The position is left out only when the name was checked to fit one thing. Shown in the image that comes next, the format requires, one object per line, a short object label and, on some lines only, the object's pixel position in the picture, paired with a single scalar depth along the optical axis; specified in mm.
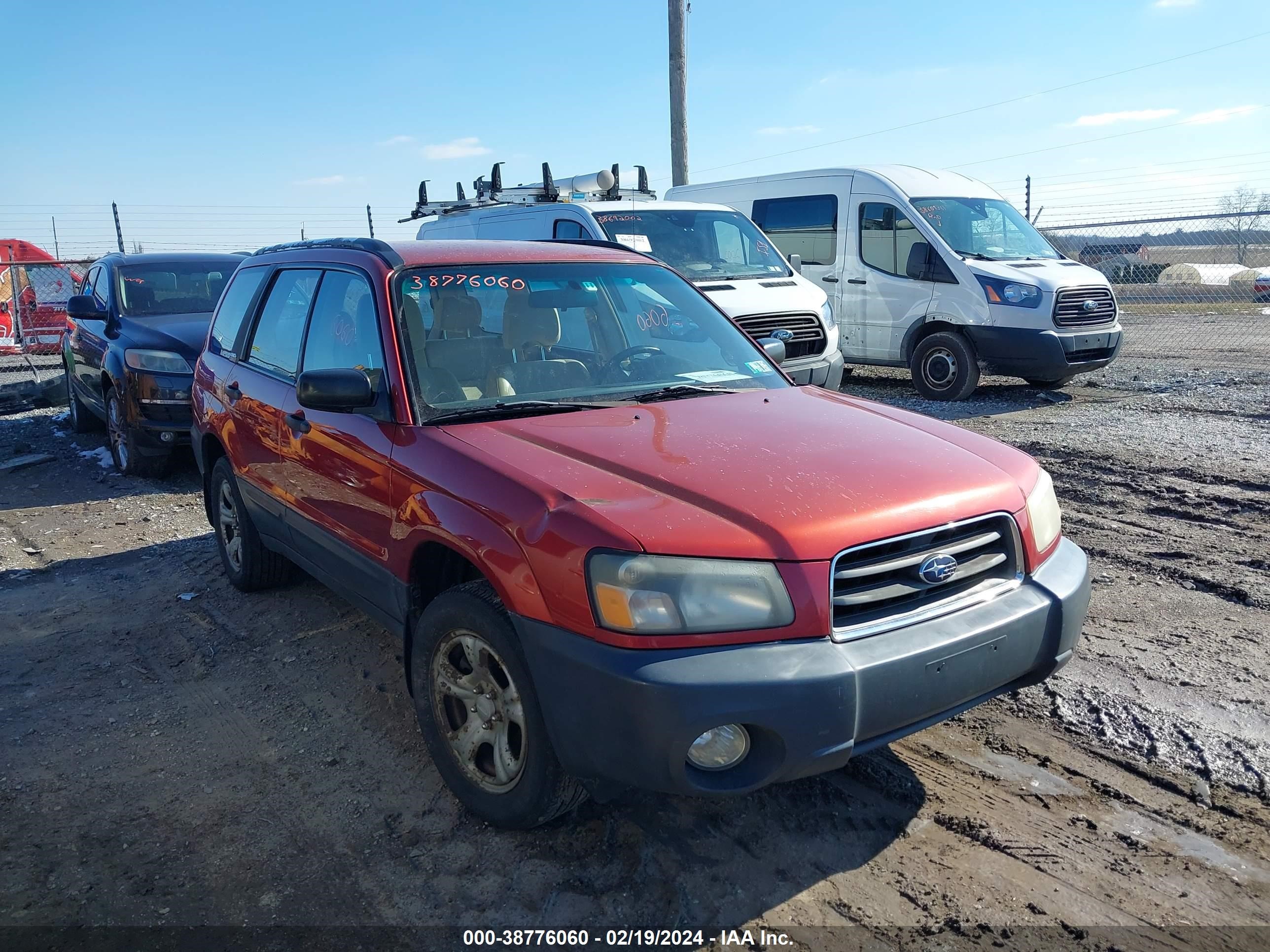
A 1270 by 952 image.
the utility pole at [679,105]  15305
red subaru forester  2414
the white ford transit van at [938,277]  9758
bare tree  12336
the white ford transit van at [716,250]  8789
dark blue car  7594
